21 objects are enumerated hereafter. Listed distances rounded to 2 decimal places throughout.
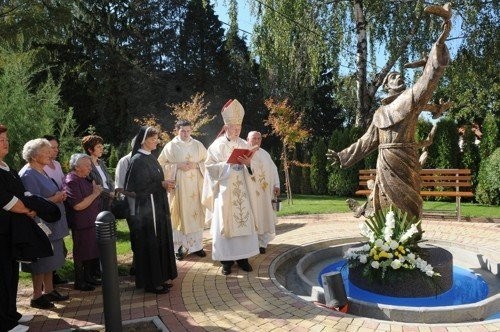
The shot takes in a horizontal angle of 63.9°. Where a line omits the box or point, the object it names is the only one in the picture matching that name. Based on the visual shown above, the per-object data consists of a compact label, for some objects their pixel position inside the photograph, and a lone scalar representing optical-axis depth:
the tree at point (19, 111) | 7.23
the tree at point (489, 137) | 12.39
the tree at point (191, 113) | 17.08
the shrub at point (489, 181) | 11.12
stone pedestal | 4.61
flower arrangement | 4.59
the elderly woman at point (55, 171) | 5.41
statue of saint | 4.64
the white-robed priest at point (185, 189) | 6.48
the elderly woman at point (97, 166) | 5.64
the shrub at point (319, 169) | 16.98
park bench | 9.20
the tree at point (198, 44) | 26.50
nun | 4.75
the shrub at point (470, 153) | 13.04
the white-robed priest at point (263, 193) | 6.22
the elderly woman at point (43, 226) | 4.42
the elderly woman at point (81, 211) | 4.93
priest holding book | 5.47
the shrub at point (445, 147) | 13.26
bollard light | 3.59
